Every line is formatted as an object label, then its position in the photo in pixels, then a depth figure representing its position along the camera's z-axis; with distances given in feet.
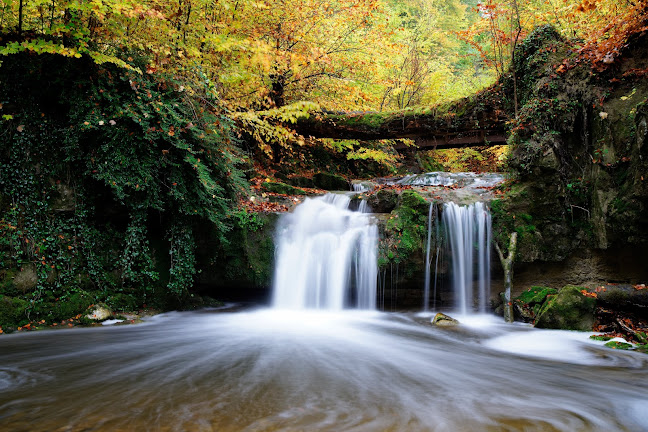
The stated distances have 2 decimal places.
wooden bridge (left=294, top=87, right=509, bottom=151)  30.78
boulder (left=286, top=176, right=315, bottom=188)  40.02
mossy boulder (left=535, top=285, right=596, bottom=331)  18.72
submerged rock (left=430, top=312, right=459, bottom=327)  20.79
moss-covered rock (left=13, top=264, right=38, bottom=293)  17.79
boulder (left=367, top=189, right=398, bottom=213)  28.66
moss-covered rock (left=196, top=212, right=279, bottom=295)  24.40
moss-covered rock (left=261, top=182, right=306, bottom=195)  32.52
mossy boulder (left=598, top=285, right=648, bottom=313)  18.99
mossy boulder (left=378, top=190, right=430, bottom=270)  23.99
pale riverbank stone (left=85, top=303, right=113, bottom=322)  19.38
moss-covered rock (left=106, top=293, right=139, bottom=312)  20.77
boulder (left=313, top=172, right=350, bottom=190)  40.57
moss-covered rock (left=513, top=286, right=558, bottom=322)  21.50
